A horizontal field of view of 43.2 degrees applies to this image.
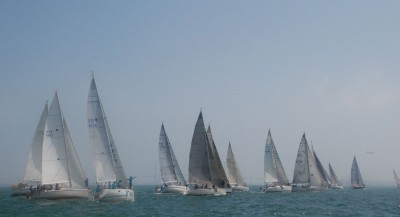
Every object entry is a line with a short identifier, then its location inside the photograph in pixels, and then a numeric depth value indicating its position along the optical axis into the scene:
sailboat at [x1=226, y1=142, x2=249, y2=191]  96.81
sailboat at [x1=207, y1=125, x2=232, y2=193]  69.31
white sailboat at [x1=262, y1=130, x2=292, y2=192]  93.62
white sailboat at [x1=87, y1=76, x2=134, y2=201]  51.28
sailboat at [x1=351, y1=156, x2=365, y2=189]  143.12
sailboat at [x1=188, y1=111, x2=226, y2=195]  68.62
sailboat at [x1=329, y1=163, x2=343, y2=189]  131.24
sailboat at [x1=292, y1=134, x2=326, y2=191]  92.75
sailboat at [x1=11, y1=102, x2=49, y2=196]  70.00
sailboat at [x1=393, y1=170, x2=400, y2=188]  176.25
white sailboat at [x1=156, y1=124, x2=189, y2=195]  83.25
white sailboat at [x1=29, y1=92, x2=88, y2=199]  51.03
